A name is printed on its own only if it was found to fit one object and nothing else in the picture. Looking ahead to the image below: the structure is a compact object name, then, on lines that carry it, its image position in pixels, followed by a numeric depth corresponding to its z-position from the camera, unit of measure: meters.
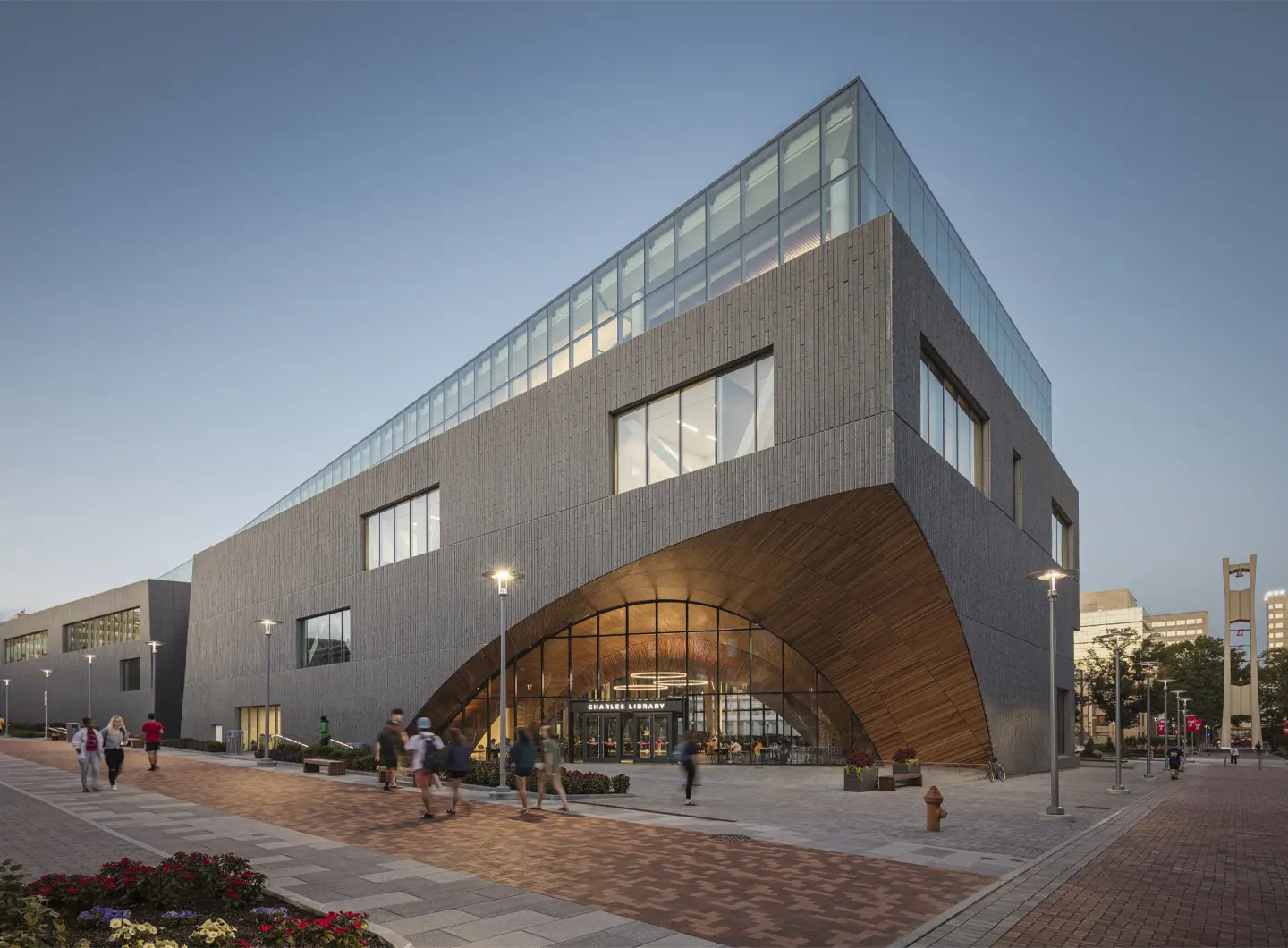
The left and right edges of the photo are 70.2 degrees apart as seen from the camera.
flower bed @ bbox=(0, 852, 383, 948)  7.46
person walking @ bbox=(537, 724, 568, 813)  19.14
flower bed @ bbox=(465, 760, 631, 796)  22.31
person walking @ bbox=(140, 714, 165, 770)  29.89
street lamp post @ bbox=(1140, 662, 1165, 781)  41.38
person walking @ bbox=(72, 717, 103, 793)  23.72
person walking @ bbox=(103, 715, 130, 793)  23.94
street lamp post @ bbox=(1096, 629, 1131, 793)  28.28
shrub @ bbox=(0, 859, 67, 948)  6.91
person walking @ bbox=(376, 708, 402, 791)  23.20
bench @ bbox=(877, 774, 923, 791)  25.45
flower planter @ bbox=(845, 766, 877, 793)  25.06
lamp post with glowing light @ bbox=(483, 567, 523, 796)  21.96
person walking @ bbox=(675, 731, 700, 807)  20.67
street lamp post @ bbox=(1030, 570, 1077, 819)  19.59
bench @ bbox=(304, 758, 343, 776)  28.52
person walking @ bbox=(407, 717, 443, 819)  18.48
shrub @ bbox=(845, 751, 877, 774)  26.64
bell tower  127.12
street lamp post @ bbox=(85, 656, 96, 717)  65.44
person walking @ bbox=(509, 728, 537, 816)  19.11
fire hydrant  16.73
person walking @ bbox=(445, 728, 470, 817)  18.66
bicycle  30.52
